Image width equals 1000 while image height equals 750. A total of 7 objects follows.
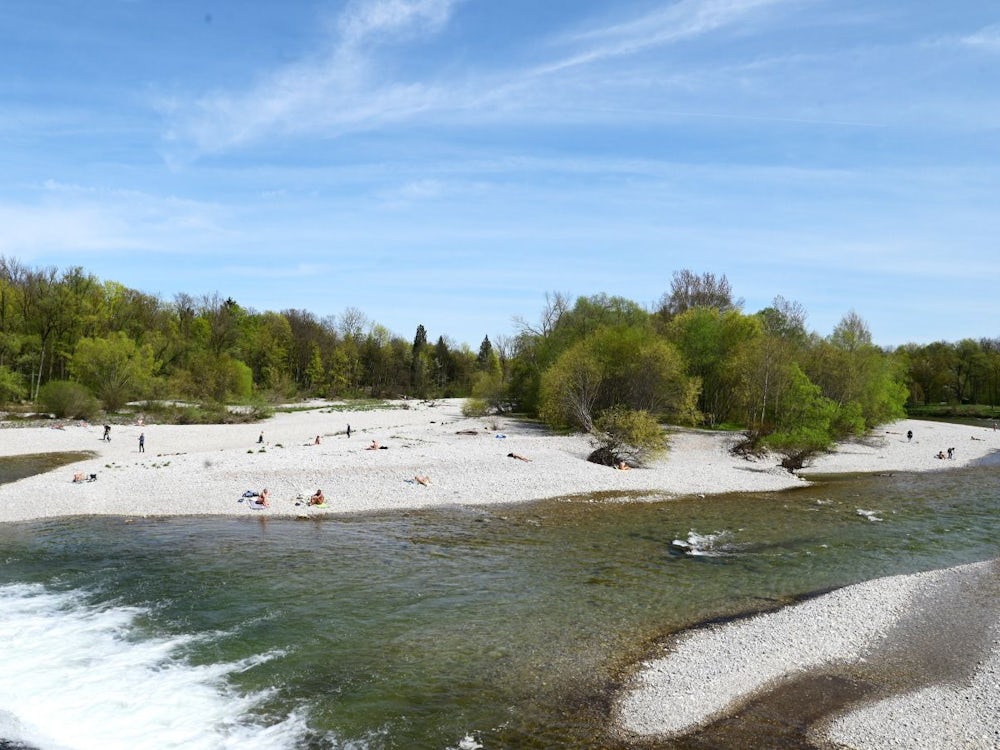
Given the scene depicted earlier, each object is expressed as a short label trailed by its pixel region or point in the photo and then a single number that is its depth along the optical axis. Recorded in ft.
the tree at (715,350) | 192.44
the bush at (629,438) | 131.44
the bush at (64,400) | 189.16
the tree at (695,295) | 273.75
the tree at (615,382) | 168.55
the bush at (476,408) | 229.66
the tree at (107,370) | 214.07
